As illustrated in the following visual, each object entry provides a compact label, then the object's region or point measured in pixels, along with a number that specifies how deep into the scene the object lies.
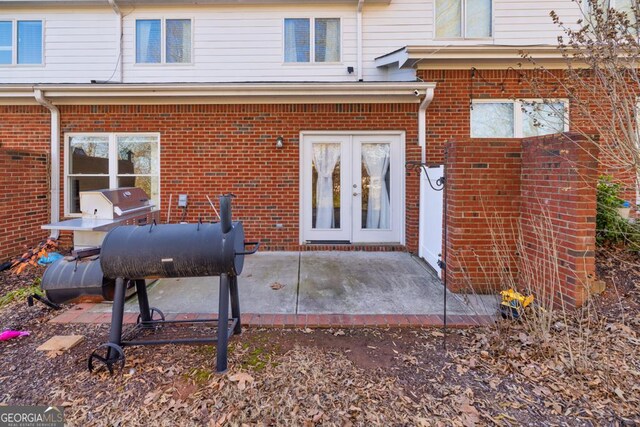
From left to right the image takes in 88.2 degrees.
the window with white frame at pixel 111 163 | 6.55
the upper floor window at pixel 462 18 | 7.10
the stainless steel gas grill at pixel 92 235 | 3.46
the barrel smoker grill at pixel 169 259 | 2.74
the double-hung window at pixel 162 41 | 7.27
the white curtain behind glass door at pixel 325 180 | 6.61
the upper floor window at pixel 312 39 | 7.22
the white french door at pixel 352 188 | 6.57
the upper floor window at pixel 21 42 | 7.28
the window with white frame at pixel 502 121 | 6.43
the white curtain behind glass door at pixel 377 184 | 6.60
